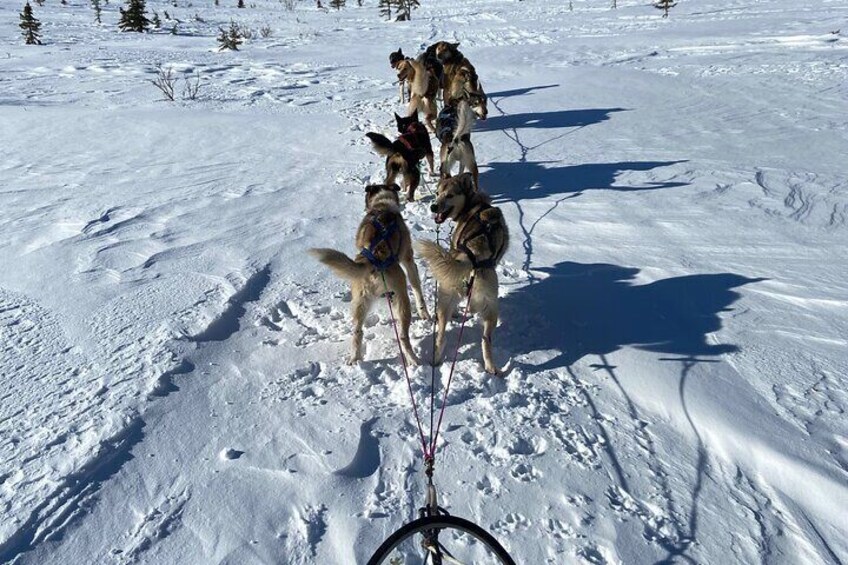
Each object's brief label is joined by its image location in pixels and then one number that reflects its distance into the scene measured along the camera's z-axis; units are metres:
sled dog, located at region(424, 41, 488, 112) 9.41
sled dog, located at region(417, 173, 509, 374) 3.53
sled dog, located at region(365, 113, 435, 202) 6.25
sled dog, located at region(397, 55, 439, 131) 8.77
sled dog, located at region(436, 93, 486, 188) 6.36
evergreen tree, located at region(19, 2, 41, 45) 16.80
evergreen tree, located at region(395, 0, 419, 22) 24.56
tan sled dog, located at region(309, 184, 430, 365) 3.63
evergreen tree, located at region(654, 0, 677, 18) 20.64
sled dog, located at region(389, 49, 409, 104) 9.69
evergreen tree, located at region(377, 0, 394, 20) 26.03
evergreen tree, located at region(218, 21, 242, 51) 16.31
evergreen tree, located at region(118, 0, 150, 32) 20.84
